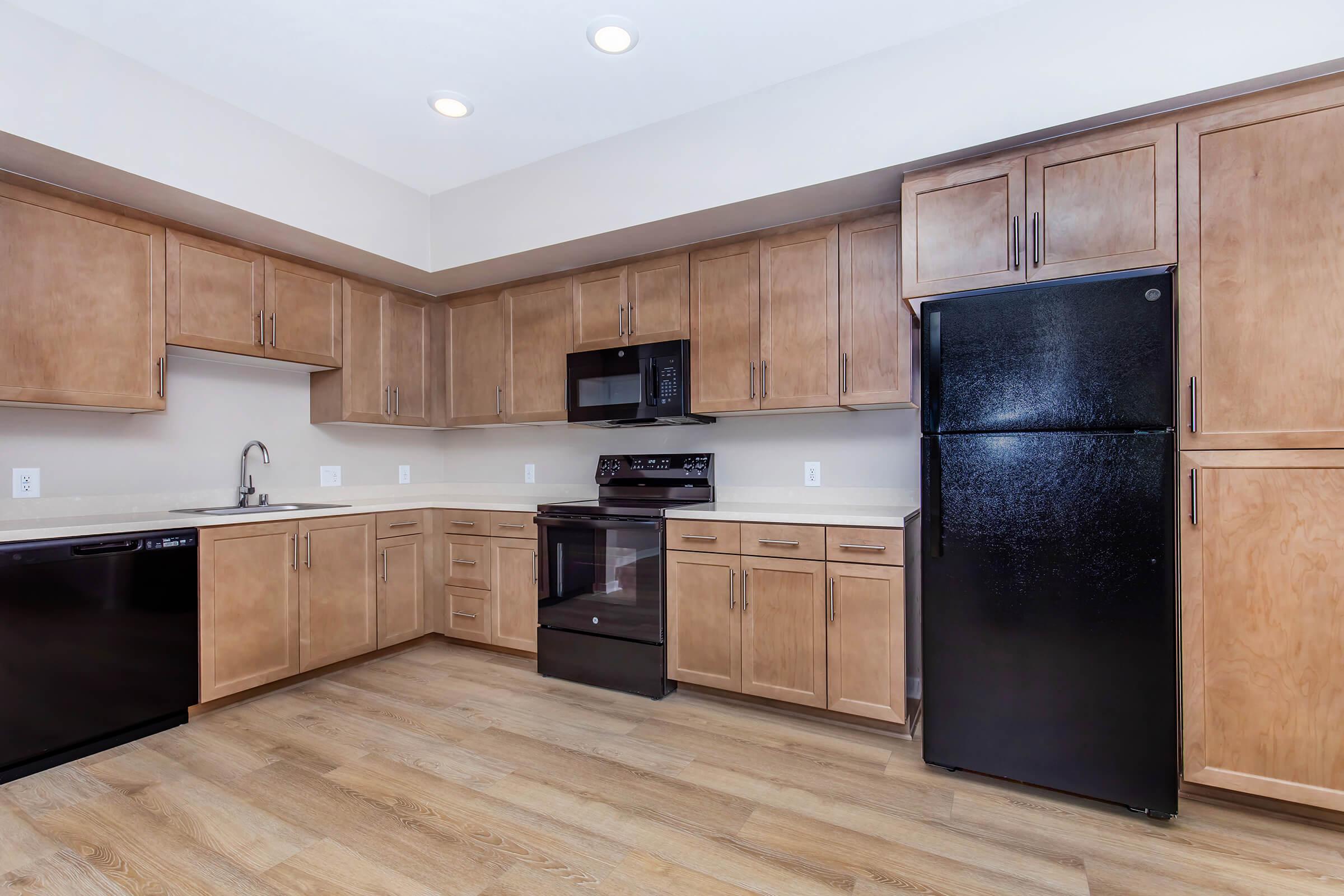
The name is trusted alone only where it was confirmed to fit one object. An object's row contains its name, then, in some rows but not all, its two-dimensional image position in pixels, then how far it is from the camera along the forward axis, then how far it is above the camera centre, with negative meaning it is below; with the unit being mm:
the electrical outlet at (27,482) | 2555 -126
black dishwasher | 2191 -724
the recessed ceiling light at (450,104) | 2574 +1428
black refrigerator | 1914 -294
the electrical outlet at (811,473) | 3146 -132
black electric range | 2949 -675
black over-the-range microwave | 3131 +317
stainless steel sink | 3000 -303
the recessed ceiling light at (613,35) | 2156 +1440
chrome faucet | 3269 -183
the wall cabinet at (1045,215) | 1964 +759
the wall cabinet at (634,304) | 3158 +742
